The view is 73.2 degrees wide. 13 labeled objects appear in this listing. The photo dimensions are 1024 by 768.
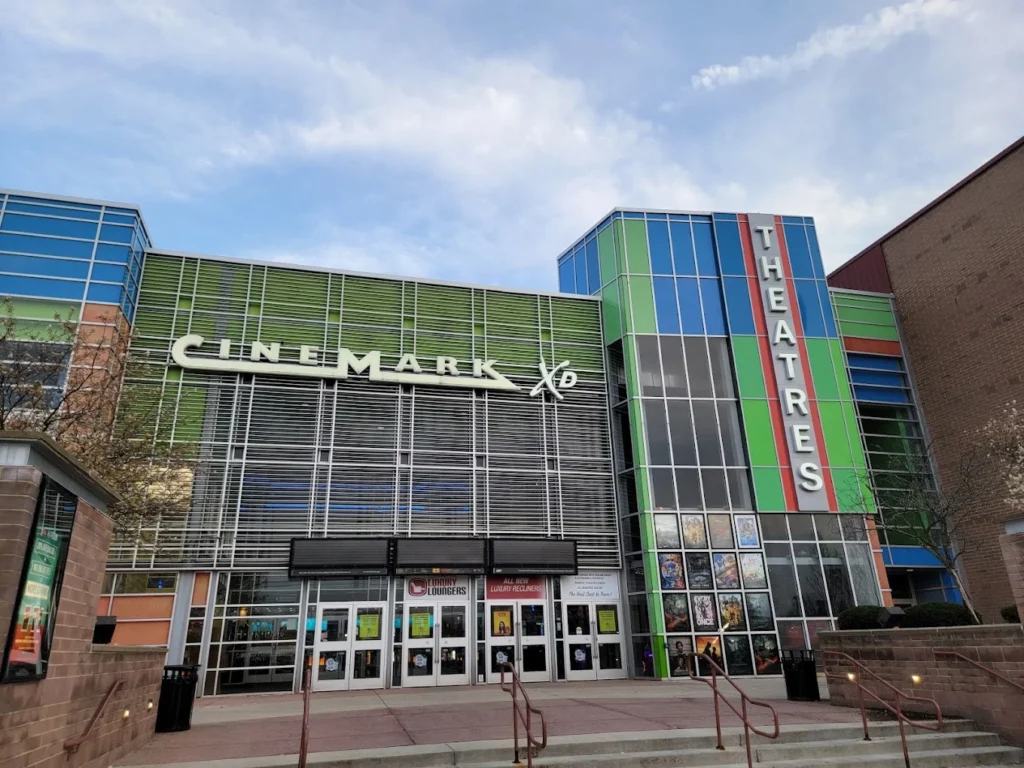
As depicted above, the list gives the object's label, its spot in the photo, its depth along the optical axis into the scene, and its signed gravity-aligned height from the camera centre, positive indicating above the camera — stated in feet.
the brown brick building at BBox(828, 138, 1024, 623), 80.69 +36.71
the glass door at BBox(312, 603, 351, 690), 63.87 -0.91
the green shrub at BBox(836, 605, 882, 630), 47.51 +0.33
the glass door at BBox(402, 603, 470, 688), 66.64 -0.93
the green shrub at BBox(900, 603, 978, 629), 43.60 +0.32
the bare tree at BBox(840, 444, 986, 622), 72.02 +13.05
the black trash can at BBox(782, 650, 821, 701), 47.09 -3.52
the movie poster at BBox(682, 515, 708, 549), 74.18 +9.67
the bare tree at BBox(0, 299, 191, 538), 45.85 +15.19
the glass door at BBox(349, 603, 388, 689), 64.95 -0.89
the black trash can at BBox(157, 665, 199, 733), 37.70 -3.08
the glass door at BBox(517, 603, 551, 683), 69.36 -1.11
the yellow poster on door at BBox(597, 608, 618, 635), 72.90 +0.87
